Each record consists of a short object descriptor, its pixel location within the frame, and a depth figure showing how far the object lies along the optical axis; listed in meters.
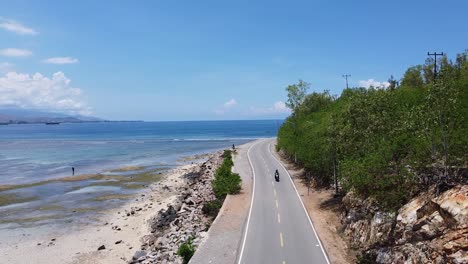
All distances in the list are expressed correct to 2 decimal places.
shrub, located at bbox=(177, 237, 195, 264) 24.80
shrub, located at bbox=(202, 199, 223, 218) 36.68
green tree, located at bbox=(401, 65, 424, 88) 77.81
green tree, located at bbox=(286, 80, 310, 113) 87.44
